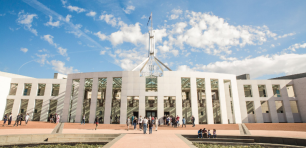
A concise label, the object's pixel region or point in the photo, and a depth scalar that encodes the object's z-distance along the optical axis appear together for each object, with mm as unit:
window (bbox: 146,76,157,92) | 28895
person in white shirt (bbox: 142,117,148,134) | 14841
